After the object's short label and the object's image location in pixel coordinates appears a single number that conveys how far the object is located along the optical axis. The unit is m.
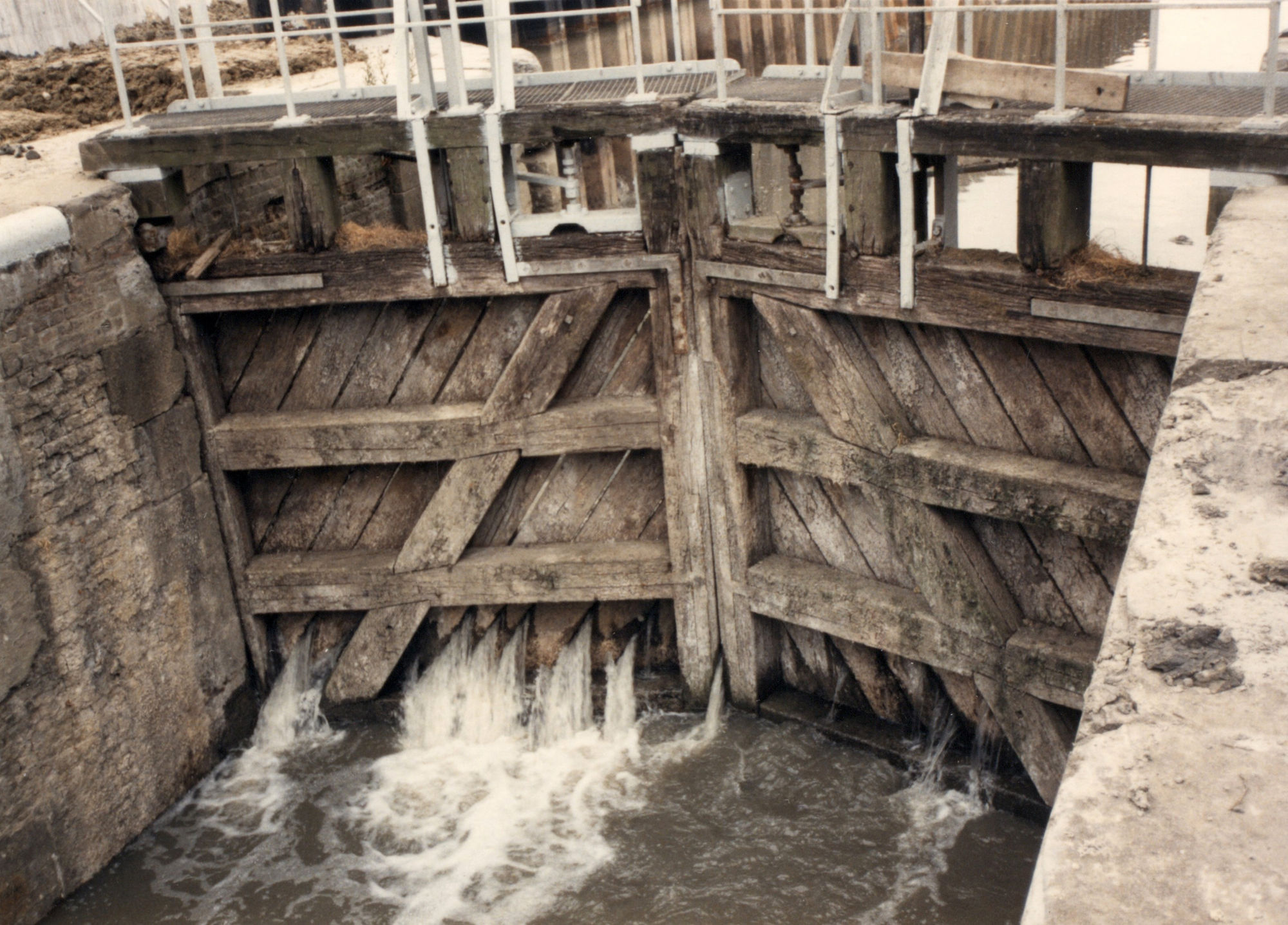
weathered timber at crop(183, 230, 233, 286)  6.86
